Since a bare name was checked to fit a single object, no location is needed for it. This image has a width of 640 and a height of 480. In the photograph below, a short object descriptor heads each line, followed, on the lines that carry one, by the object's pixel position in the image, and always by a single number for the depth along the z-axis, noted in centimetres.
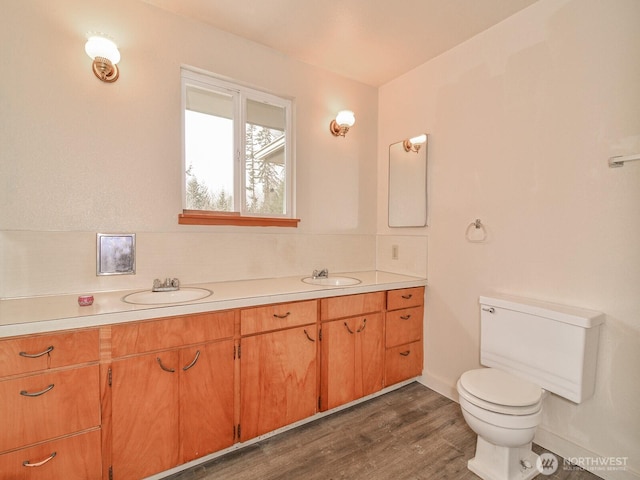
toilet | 138
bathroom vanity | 118
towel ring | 204
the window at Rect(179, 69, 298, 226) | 203
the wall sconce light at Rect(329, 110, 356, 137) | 247
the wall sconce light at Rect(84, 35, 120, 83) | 158
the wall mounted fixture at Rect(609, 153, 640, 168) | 139
